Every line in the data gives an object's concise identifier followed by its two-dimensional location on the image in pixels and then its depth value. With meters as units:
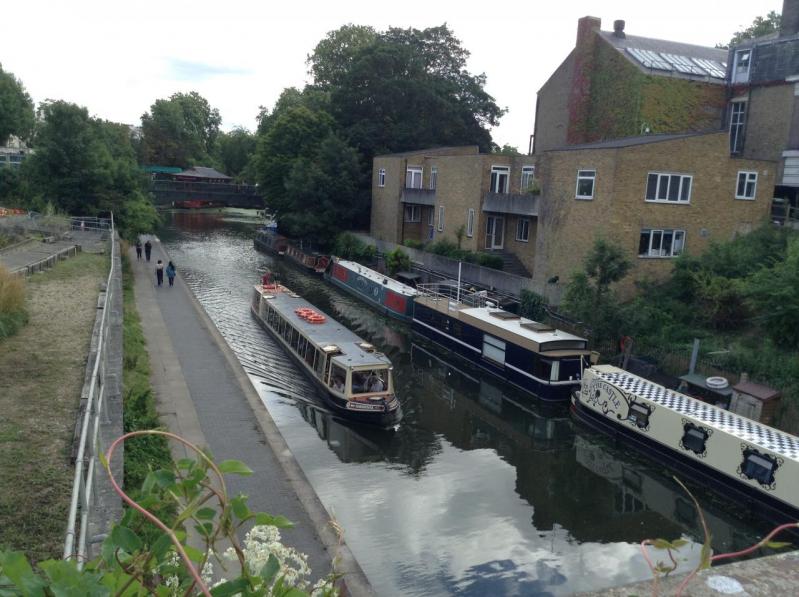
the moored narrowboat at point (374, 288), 31.98
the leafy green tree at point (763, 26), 58.34
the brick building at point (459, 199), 36.62
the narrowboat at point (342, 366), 18.94
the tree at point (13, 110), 65.12
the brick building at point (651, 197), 27.22
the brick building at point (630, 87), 35.66
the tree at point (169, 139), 101.75
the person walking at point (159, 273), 34.19
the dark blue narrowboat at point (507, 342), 21.88
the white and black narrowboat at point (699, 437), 14.70
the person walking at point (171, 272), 34.45
